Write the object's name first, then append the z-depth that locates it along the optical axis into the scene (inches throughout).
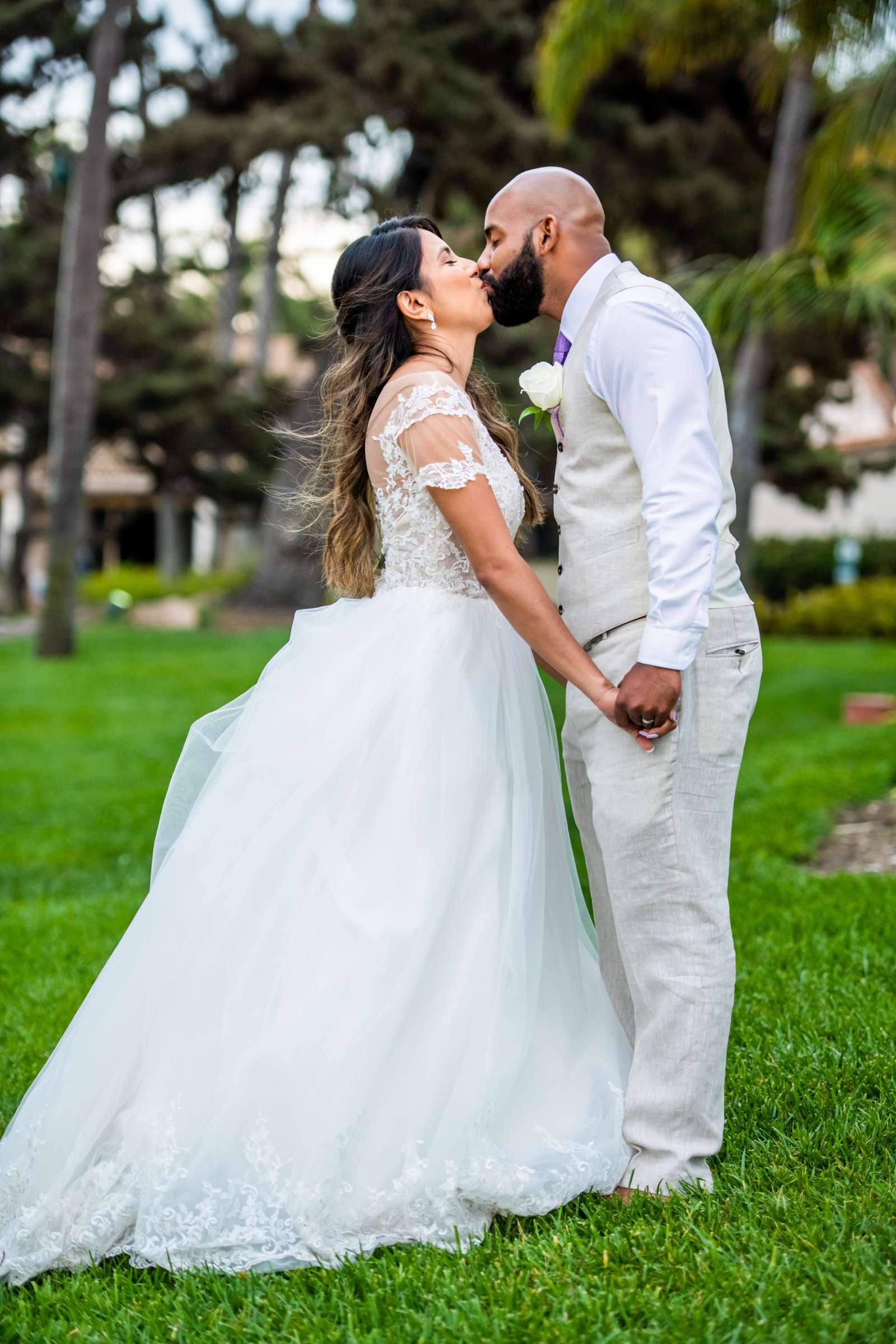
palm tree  348.5
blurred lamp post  934.4
